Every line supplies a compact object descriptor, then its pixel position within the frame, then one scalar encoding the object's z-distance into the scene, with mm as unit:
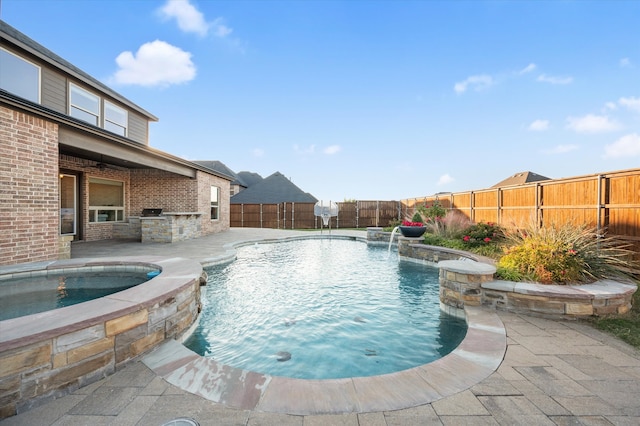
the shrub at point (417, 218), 10047
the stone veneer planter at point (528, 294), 3506
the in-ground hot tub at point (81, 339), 1830
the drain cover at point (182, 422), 1637
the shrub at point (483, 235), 7808
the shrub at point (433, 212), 10859
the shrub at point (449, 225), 9258
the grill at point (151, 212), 11719
